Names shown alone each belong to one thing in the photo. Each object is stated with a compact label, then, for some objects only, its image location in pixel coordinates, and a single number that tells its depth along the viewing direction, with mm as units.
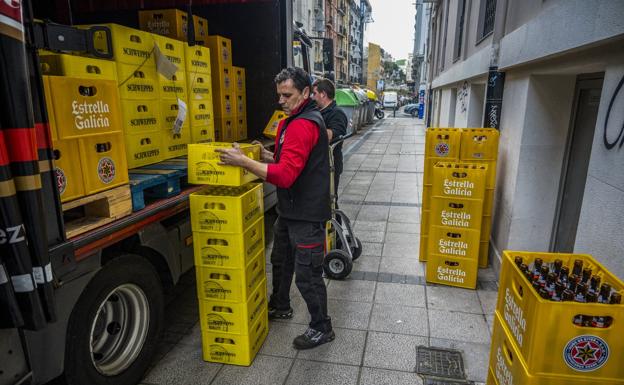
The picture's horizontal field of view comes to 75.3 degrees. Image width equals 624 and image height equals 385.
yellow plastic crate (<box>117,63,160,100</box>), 2896
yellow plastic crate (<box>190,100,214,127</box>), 3848
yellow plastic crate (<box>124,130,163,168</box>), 3047
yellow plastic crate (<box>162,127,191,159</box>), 3473
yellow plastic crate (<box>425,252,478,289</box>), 4363
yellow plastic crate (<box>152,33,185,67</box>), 3303
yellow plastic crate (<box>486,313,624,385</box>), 1773
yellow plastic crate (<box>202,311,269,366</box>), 3136
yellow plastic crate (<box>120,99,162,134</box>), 2943
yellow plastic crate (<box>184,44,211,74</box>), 3729
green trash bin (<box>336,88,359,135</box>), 18616
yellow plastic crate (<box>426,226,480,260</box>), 4336
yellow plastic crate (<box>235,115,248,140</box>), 5336
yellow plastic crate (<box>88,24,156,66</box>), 2848
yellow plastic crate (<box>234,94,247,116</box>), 5211
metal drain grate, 3061
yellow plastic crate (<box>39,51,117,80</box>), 2316
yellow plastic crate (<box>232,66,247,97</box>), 5153
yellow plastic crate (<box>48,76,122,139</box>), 2143
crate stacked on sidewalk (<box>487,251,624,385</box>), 1722
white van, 49812
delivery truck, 1639
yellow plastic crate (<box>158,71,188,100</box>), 3348
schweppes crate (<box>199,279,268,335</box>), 3061
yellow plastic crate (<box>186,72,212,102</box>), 3772
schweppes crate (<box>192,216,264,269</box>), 2887
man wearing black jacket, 4844
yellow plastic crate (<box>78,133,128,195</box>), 2318
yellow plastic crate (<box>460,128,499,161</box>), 4621
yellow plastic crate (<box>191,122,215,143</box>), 3885
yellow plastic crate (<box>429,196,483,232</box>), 4289
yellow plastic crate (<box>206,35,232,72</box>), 4648
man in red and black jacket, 2855
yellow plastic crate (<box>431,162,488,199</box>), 4246
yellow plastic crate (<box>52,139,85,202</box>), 2158
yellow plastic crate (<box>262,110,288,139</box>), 5400
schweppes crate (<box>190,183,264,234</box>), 2809
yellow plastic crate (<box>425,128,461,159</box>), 4785
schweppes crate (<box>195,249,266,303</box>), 2980
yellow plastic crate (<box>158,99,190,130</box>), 3359
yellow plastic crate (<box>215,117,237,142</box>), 4836
